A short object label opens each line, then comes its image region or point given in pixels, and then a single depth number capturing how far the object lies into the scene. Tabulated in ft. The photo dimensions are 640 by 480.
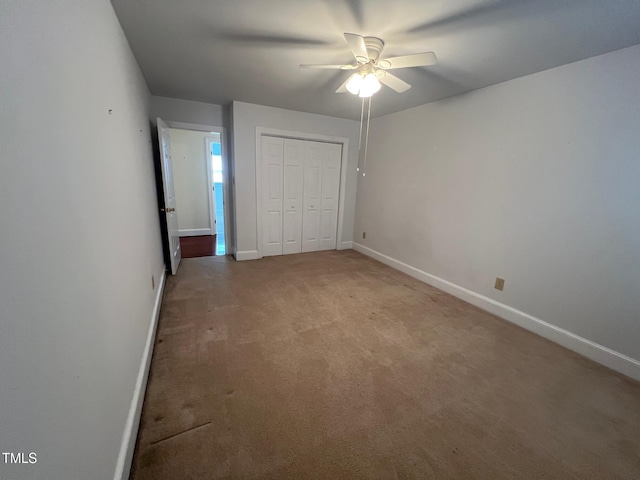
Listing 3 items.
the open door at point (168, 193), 10.29
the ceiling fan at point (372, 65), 5.64
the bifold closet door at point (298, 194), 13.60
